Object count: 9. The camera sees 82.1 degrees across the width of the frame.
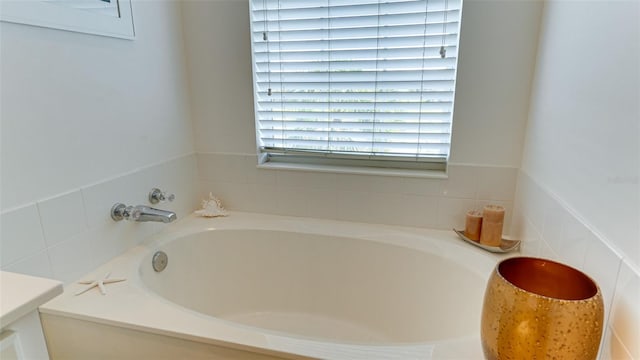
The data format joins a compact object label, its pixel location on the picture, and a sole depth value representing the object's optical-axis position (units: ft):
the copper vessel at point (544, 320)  2.38
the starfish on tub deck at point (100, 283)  4.07
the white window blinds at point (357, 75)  5.23
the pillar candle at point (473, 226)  5.23
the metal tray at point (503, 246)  4.97
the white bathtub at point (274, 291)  3.63
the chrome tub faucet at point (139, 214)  4.81
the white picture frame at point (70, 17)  3.44
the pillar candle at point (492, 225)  5.00
